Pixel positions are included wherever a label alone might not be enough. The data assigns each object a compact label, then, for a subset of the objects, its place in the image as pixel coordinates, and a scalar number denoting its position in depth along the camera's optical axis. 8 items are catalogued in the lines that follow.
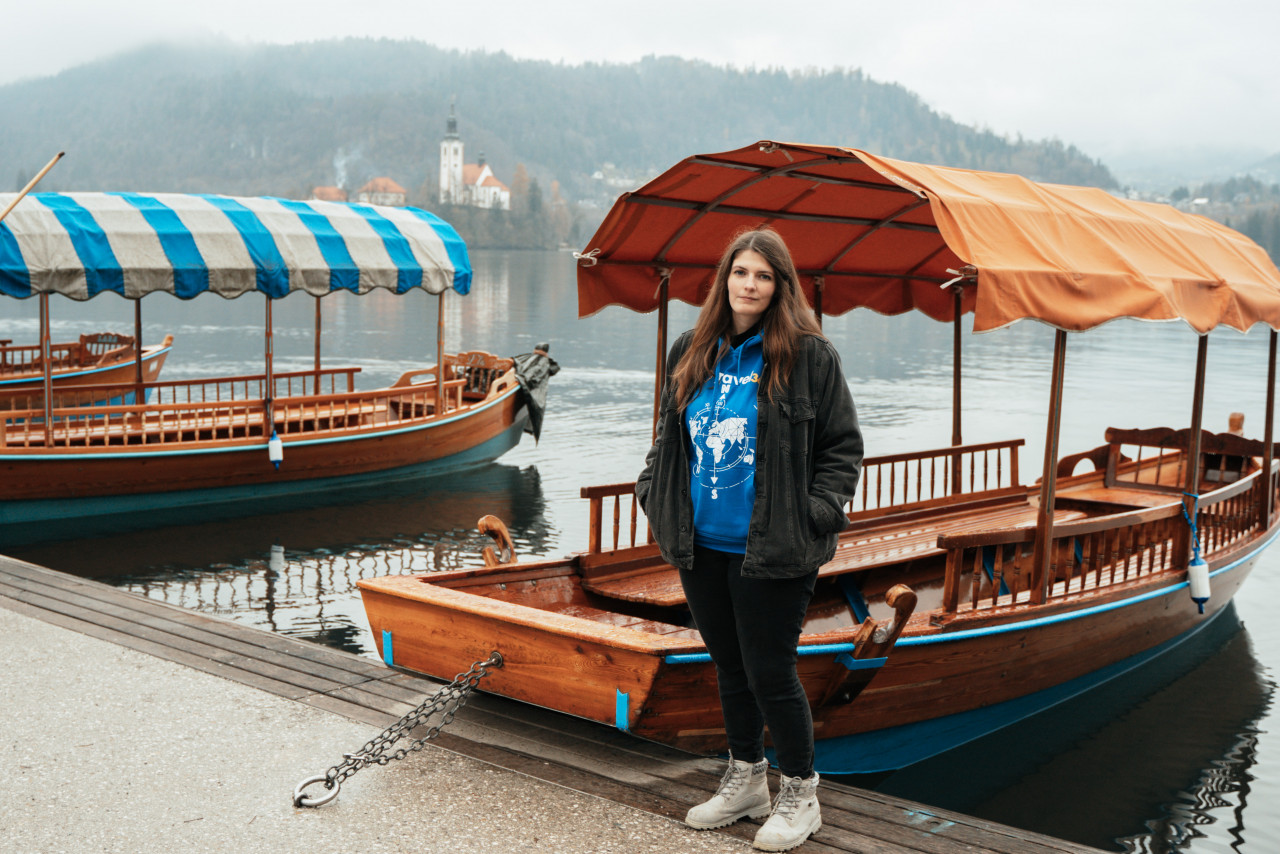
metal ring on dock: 4.05
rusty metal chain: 4.10
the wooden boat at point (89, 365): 16.36
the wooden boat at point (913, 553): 4.71
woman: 3.48
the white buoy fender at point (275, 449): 12.52
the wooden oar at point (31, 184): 8.11
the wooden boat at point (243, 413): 11.53
